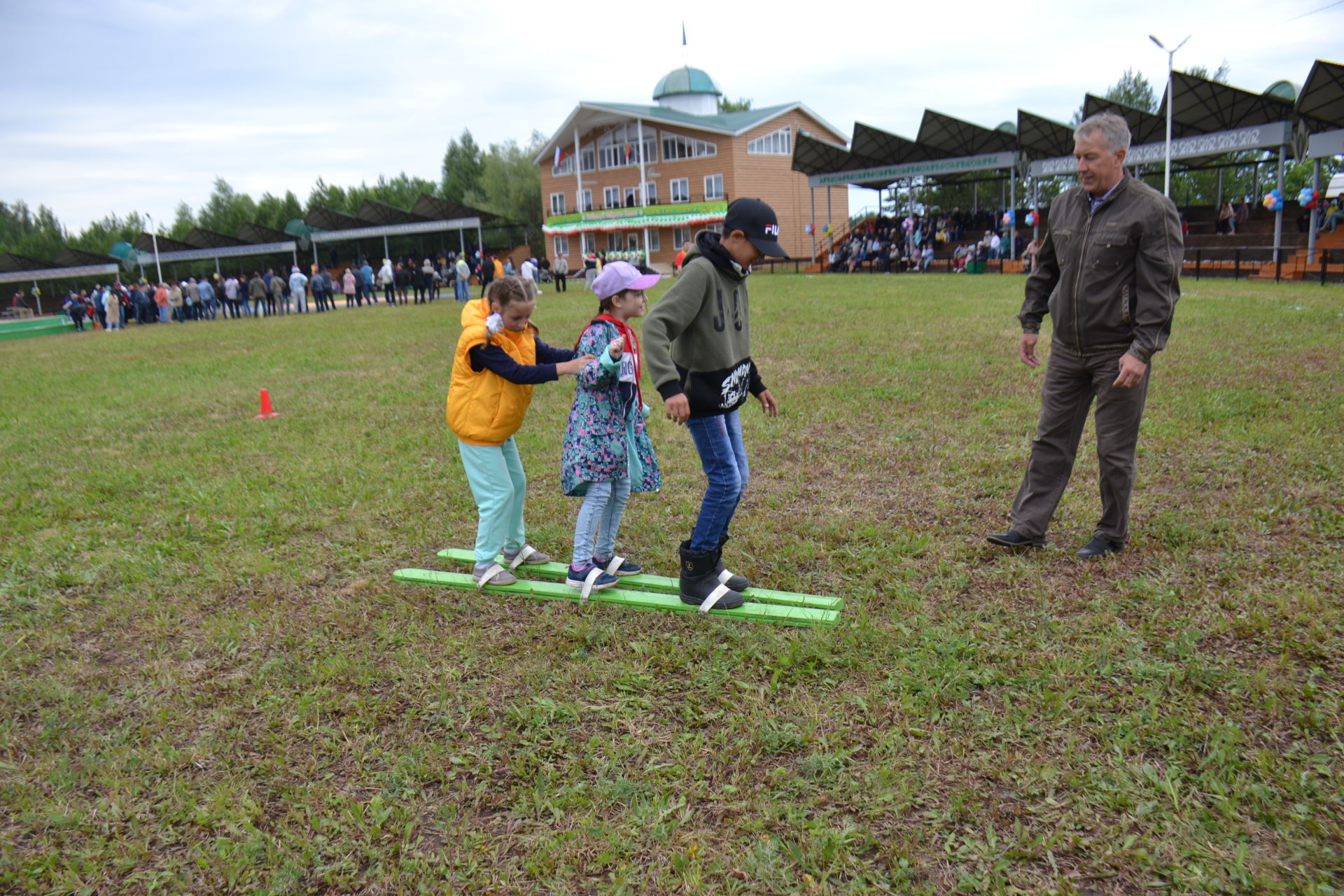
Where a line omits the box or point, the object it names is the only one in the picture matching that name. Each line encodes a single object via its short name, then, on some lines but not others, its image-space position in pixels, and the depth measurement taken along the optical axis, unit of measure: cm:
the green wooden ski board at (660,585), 416
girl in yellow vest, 425
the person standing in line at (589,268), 3255
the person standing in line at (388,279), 3105
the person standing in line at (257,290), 3092
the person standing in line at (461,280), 2970
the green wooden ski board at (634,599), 402
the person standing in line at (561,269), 3134
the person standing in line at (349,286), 3190
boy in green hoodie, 376
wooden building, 4706
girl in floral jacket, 411
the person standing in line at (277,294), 3103
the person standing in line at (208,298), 3156
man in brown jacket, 404
